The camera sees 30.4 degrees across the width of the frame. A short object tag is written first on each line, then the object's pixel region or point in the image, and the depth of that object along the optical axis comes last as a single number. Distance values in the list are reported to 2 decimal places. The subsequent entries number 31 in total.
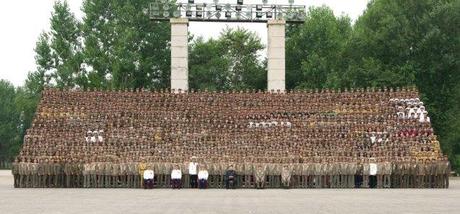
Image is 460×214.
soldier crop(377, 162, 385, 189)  35.47
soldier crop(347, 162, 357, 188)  35.50
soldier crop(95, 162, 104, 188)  35.66
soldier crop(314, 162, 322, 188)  35.56
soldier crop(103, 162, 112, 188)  35.59
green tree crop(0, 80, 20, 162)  96.88
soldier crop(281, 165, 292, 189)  35.38
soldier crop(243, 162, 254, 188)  35.42
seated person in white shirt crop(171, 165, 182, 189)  34.91
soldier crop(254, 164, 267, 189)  35.19
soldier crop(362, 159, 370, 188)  35.56
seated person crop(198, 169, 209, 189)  35.09
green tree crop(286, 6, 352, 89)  66.62
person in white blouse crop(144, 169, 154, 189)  34.72
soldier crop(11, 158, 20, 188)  35.47
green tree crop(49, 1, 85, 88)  70.38
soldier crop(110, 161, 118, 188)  35.53
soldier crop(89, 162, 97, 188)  35.66
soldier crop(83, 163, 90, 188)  35.66
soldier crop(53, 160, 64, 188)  35.88
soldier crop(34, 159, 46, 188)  35.79
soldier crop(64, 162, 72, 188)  35.81
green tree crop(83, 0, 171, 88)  66.81
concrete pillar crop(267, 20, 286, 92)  48.41
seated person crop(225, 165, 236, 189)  34.75
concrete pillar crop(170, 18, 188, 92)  48.47
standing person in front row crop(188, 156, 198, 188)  35.28
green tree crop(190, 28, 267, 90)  72.44
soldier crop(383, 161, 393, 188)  35.44
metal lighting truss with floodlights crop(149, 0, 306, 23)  48.59
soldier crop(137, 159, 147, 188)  35.16
